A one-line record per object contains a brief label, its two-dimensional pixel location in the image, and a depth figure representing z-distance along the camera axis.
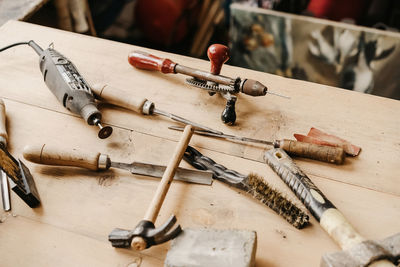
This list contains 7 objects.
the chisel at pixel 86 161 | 0.86
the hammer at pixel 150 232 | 0.70
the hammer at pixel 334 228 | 0.65
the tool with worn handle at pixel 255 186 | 0.78
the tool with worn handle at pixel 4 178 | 0.83
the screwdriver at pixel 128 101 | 1.01
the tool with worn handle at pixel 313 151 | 0.88
